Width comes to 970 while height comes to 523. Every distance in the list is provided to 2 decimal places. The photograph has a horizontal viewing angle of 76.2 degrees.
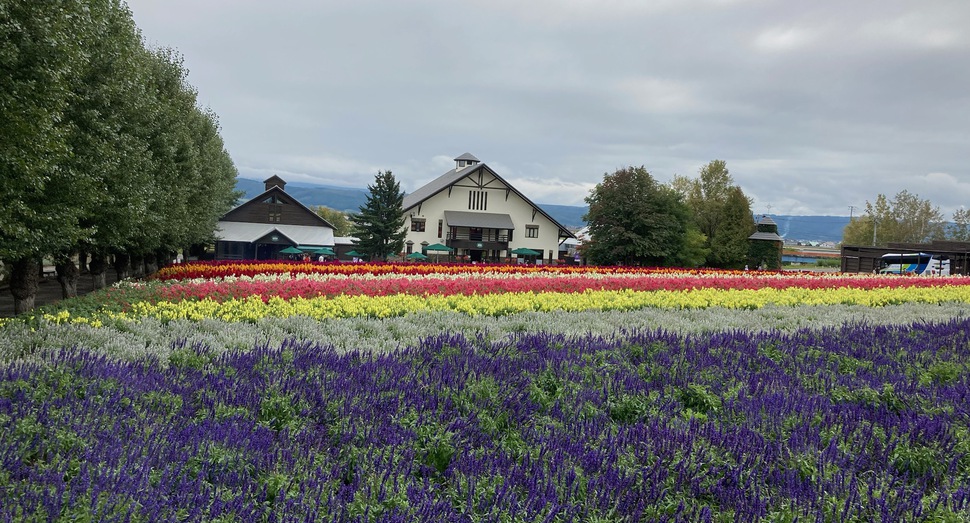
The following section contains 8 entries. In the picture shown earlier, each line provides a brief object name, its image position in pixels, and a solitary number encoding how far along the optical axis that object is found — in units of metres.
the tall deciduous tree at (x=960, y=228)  89.26
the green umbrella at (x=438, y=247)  59.24
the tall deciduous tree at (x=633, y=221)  50.28
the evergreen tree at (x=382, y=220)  59.88
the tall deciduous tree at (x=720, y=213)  66.38
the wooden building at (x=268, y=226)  62.56
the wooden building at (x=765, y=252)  65.44
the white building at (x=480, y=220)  64.62
